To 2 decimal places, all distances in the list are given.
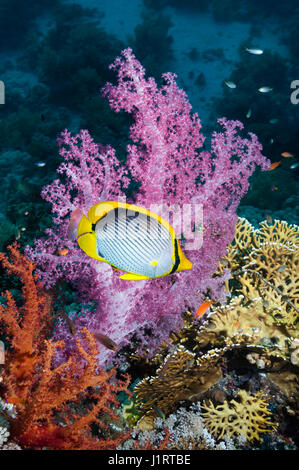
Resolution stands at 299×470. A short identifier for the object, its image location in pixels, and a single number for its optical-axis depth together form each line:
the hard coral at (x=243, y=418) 2.16
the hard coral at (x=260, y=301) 2.25
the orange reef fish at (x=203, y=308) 2.29
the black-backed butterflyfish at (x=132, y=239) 1.25
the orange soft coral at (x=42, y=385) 1.63
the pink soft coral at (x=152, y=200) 2.17
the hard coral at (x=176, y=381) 2.11
